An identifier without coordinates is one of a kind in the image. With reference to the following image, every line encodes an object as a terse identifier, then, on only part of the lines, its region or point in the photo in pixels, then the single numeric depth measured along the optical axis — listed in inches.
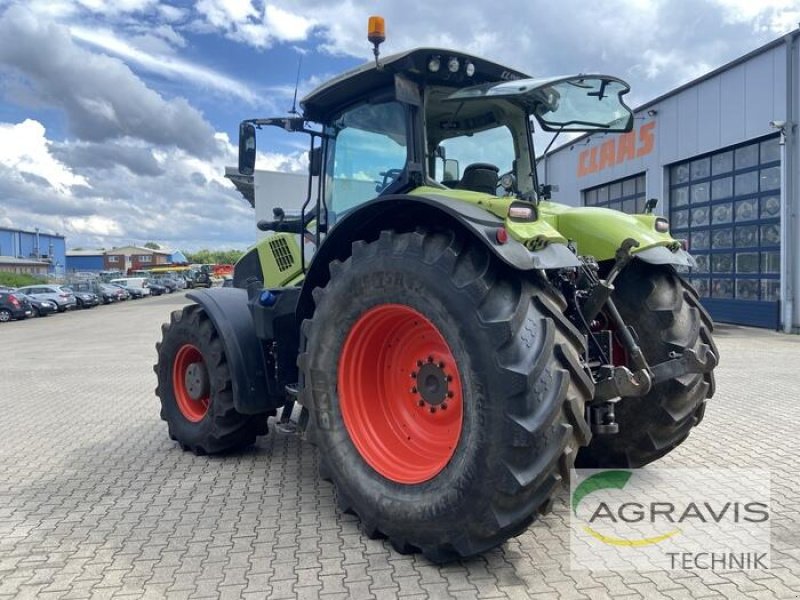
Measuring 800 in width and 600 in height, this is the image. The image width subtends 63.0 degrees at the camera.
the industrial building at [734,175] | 548.7
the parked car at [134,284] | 1715.1
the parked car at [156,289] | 1878.7
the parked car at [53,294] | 1162.0
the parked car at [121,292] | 1555.1
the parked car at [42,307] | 1104.8
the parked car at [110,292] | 1472.7
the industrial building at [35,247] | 3240.7
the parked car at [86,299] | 1321.4
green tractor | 117.5
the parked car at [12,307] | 1027.3
